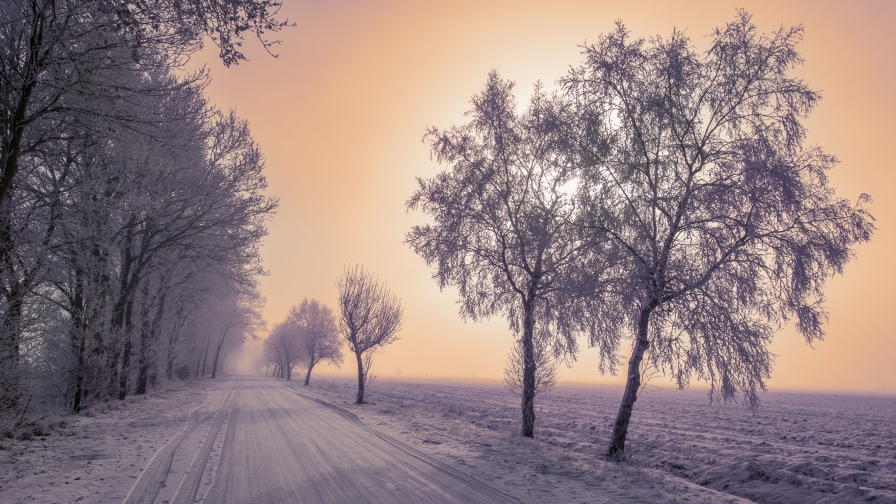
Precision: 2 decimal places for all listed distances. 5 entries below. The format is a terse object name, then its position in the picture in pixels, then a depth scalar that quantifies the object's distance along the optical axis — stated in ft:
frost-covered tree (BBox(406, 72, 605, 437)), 40.63
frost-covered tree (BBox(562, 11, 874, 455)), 26.99
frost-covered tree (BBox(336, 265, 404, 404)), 78.33
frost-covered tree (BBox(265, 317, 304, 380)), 182.11
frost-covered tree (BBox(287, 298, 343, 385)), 130.77
